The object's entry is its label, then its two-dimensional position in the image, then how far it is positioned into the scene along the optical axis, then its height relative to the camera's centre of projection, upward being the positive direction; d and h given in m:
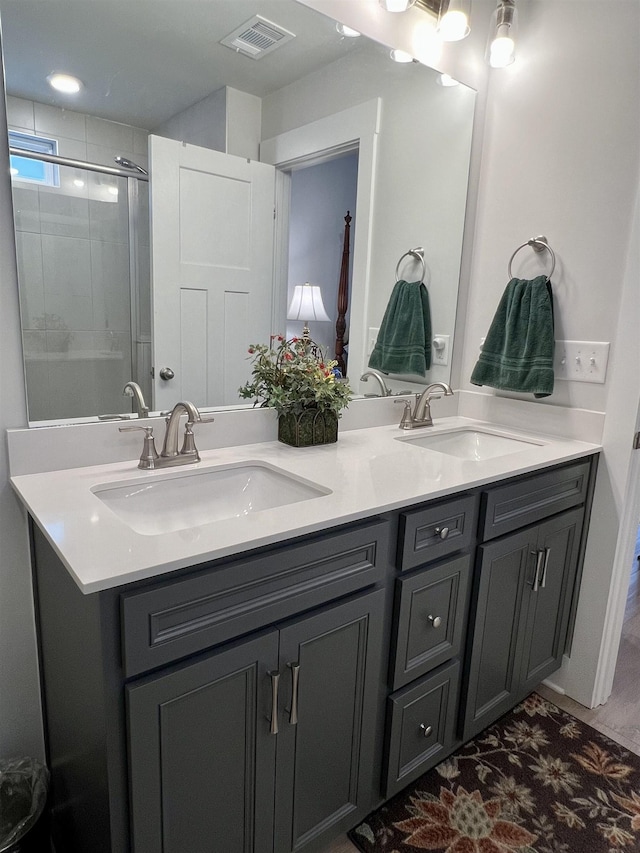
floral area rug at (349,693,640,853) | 1.36 -1.24
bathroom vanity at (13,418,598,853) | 0.87 -0.62
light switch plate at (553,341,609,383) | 1.76 -0.10
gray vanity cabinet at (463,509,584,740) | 1.50 -0.83
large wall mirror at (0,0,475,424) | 1.20 +0.34
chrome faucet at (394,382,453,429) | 1.92 -0.31
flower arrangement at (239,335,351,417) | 1.54 -0.18
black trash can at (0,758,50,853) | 1.14 -1.07
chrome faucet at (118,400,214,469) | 1.31 -0.32
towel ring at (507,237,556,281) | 1.85 +0.28
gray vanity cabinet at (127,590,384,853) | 0.90 -0.76
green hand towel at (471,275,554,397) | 1.83 -0.05
